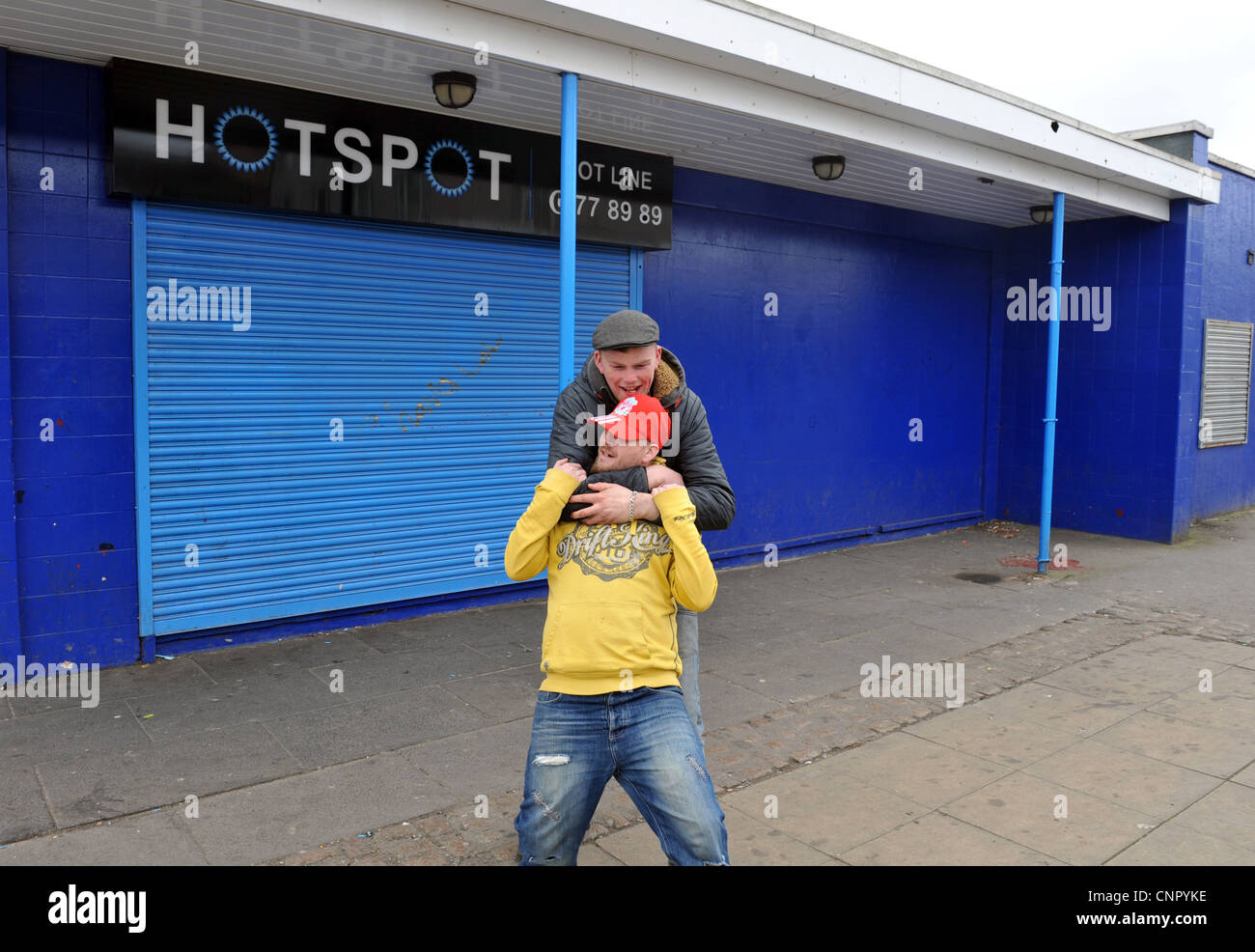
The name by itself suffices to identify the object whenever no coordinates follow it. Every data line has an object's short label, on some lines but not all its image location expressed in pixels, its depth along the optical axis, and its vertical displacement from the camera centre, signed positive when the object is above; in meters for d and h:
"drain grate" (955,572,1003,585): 9.01 -1.49
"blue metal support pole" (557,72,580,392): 5.27 +0.91
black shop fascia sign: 5.78 +1.69
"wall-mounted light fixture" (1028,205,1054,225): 10.60 +2.28
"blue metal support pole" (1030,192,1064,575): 8.96 +0.30
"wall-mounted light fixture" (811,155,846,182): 8.16 +2.12
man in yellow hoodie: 2.72 -0.71
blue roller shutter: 6.13 -0.01
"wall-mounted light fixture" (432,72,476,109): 6.03 +2.00
